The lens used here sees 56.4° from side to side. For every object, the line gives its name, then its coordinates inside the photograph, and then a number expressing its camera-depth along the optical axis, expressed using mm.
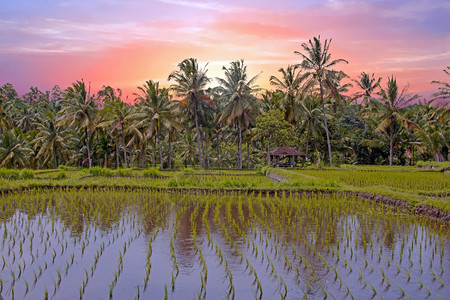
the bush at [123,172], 21109
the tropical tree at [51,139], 30656
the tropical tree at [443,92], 23781
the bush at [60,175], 19484
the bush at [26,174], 18862
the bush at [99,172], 21172
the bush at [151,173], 20797
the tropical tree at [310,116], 30766
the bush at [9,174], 18703
